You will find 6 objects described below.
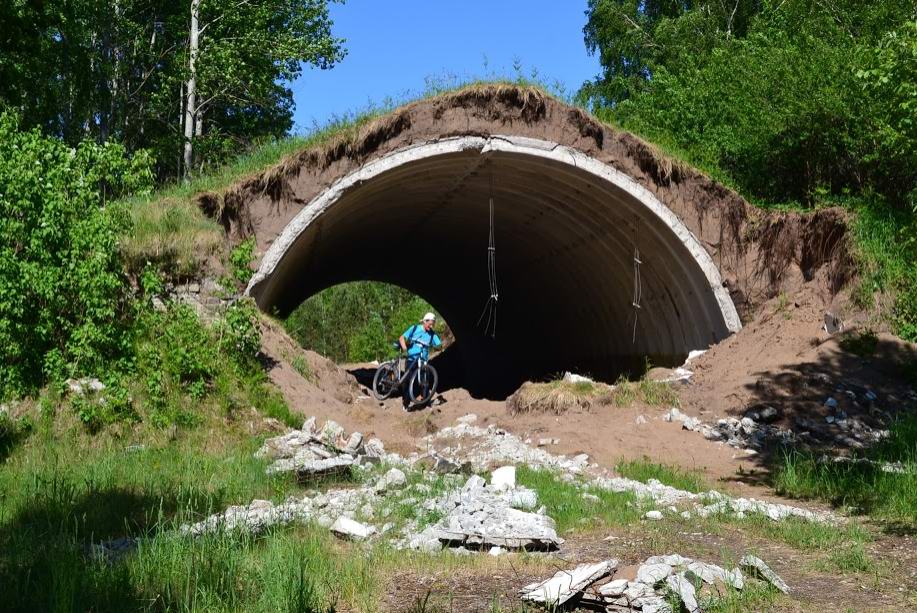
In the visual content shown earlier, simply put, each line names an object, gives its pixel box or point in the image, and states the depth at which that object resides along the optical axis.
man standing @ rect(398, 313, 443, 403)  12.76
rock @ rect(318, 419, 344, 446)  9.33
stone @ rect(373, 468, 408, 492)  7.16
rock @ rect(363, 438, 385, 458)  9.27
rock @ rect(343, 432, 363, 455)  9.21
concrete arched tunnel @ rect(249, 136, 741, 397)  12.63
